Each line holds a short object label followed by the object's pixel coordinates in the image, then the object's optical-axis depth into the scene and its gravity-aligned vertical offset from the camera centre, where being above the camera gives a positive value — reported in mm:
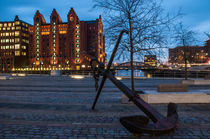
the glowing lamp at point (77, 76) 25769 -1190
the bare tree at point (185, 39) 14266 +2960
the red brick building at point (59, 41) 98375 +21232
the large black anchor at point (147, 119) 2591 -1059
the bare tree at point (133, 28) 6227 +1841
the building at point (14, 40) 101812 +22311
